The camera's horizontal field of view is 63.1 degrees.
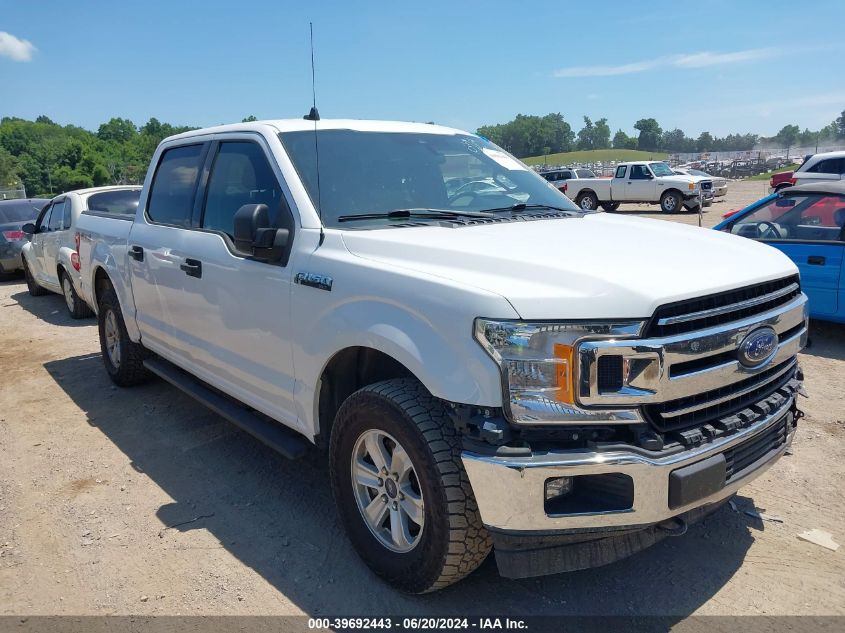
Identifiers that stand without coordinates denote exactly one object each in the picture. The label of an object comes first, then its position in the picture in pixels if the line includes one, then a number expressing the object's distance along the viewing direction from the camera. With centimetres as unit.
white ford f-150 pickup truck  242
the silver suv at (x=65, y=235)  930
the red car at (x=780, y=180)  2062
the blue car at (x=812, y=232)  656
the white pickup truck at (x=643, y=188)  2412
